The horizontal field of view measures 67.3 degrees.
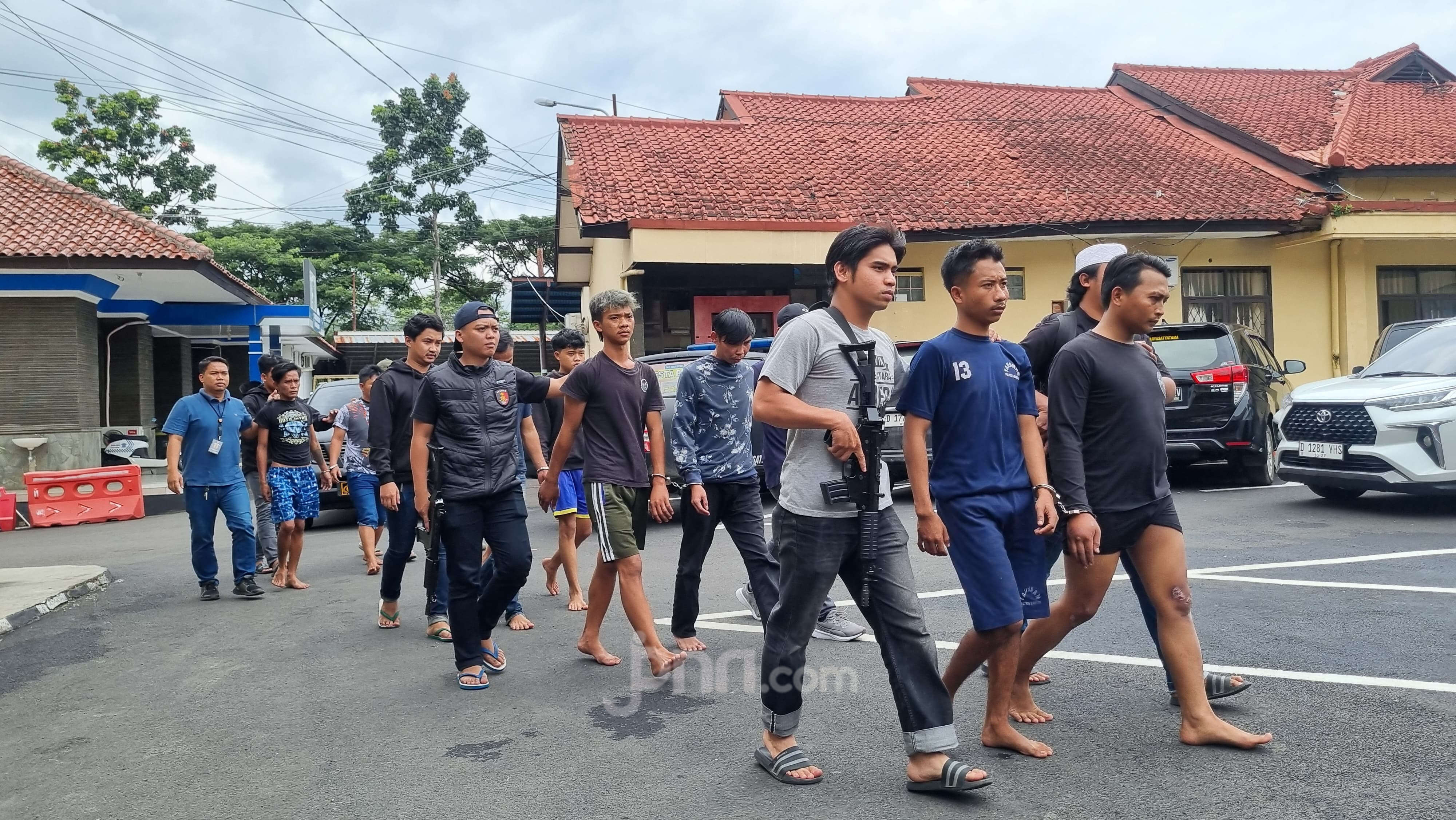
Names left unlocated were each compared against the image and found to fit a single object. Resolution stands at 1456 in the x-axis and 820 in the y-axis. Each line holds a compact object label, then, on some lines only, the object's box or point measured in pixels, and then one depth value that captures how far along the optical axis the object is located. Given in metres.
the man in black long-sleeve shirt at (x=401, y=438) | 6.23
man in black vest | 5.06
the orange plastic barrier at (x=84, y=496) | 13.68
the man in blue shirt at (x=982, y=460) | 3.53
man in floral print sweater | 5.37
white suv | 8.59
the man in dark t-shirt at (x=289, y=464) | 8.10
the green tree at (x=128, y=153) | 34.09
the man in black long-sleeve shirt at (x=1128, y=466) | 3.72
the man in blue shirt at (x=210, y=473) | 7.67
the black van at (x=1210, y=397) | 10.75
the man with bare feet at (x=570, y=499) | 6.76
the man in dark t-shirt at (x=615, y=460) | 5.16
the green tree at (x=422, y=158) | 40.31
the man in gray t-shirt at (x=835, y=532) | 3.42
